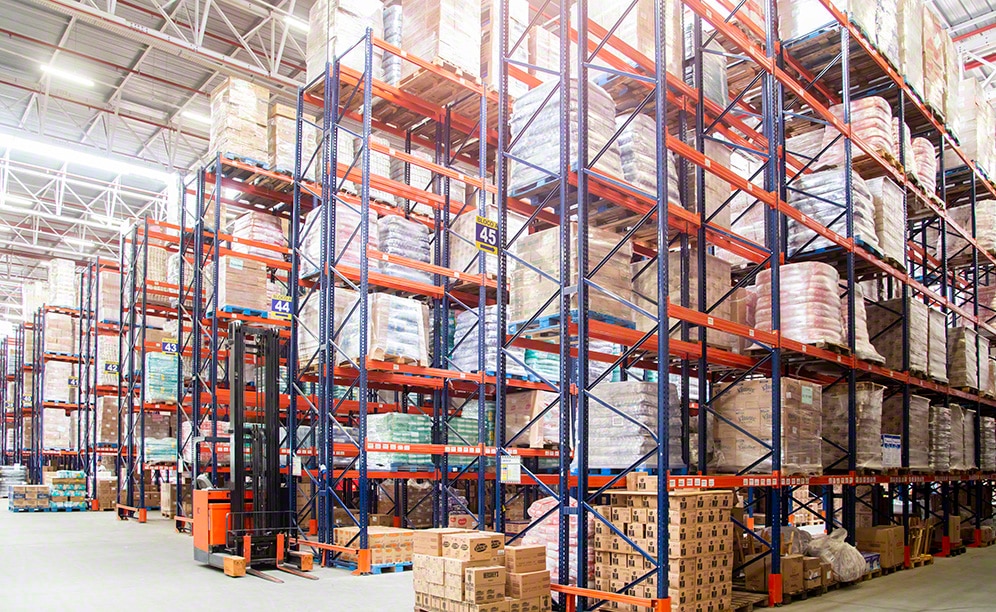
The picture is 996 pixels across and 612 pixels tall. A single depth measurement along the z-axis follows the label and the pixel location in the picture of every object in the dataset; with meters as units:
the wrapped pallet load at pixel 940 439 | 12.94
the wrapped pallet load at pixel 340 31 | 11.67
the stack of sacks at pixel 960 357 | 14.20
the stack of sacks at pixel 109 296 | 19.25
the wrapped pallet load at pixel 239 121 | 13.97
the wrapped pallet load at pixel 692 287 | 8.77
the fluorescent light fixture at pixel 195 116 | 21.54
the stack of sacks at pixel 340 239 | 11.41
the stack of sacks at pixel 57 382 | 22.42
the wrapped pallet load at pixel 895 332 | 12.16
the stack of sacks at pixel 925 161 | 13.93
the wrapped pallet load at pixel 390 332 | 10.52
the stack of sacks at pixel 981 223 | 16.38
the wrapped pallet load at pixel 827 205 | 10.91
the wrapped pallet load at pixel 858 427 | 10.77
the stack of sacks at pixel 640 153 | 8.38
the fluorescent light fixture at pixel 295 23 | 16.92
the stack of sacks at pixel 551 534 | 7.33
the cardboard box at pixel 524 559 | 6.95
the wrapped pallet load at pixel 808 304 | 9.73
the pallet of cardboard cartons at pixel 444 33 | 11.54
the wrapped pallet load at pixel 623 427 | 7.84
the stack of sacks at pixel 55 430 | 22.91
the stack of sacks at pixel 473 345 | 11.97
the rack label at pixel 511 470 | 7.50
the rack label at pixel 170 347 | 16.03
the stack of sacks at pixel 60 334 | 22.58
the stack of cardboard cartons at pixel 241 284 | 13.52
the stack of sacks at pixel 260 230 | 14.55
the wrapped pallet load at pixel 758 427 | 9.02
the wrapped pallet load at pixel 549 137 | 7.89
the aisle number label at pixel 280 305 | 12.94
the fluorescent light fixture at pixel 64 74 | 18.66
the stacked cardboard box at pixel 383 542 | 9.94
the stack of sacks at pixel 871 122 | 11.99
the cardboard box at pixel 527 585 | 6.87
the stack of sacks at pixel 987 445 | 15.14
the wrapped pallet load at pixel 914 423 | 12.29
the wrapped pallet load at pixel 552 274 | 7.73
